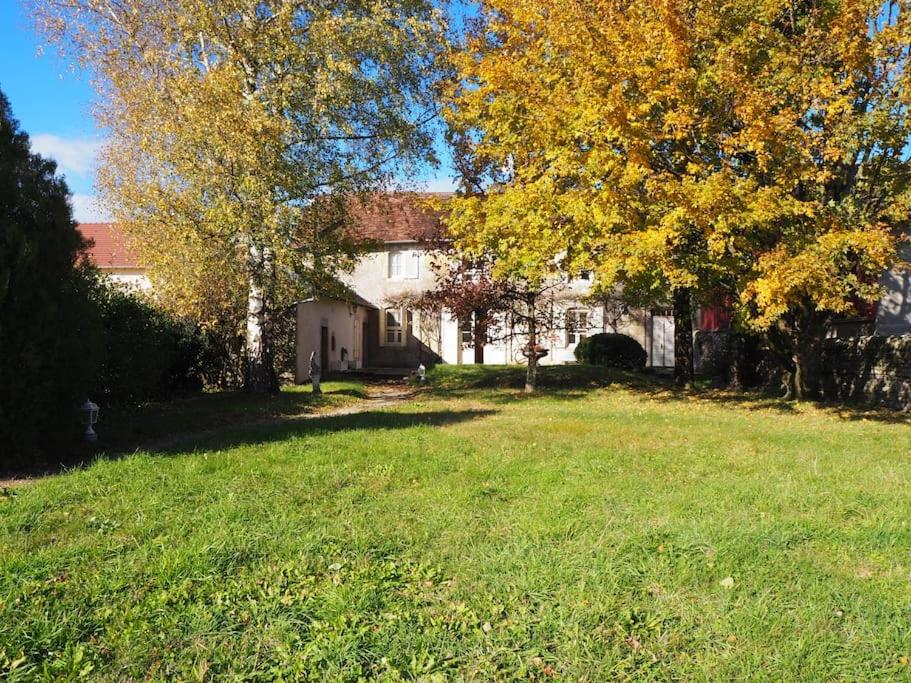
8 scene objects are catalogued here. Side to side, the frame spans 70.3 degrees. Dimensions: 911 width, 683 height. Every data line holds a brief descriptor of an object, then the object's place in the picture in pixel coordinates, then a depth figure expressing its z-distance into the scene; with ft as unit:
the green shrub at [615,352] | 83.61
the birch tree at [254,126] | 40.01
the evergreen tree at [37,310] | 22.90
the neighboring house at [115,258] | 68.59
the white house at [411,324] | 91.71
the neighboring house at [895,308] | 55.01
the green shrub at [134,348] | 38.70
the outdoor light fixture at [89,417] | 28.76
